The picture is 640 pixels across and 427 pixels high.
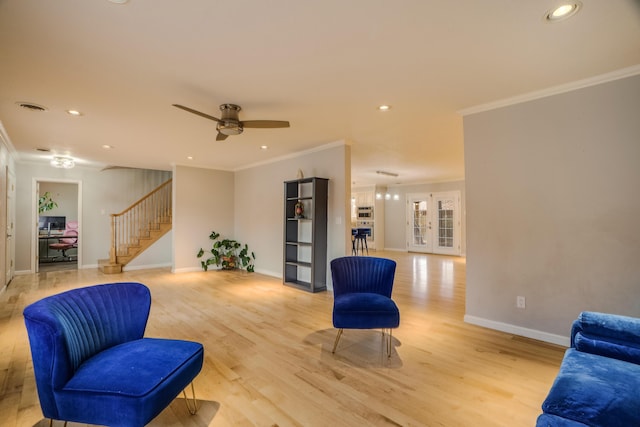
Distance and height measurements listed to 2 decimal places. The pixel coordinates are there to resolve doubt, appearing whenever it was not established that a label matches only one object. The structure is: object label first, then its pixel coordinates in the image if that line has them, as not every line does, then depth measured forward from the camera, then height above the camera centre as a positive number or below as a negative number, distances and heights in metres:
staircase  7.26 -0.19
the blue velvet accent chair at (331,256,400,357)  2.78 -0.78
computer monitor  8.96 -0.08
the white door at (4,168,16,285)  5.56 -0.16
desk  8.76 -0.74
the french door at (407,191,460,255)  10.11 -0.14
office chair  8.76 -0.62
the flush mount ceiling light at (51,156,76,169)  6.03 +1.18
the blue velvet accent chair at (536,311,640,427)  1.26 -0.79
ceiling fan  3.29 +1.05
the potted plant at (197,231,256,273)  7.32 -0.89
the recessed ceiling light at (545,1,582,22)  1.86 +1.31
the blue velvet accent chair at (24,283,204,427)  1.47 -0.80
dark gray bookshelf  5.22 -0.32
